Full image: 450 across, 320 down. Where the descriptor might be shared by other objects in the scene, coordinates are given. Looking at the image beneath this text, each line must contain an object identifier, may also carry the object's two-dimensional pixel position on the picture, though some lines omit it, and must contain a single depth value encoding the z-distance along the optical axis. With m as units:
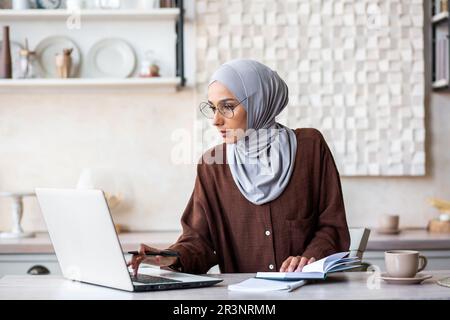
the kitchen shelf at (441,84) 3.74
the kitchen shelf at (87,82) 3.69
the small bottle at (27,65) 3.76
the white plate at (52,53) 3.87
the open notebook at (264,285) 1.86
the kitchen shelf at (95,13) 3.71
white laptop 1.80
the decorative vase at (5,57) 3.72
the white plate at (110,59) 3.86
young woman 2.38
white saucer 1.96
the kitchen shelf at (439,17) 3.76
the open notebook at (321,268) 1.95
